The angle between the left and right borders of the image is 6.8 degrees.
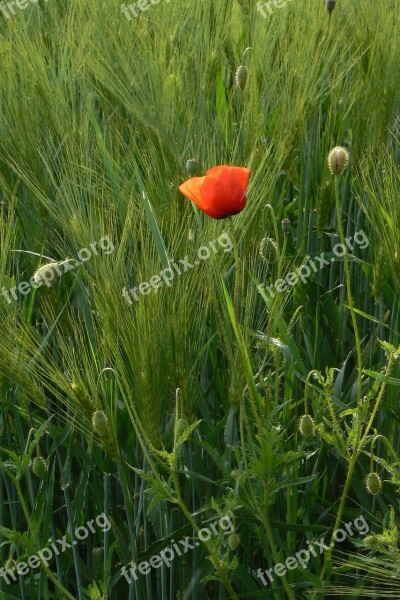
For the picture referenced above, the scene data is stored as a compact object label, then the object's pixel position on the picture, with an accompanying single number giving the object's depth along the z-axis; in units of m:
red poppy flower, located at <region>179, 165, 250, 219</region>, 2.58
